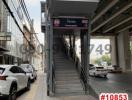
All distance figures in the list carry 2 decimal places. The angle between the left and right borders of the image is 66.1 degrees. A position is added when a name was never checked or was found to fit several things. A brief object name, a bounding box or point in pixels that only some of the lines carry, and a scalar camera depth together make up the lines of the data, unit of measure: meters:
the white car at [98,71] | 12.49
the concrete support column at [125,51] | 19.17
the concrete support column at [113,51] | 21.18
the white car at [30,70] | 8.83
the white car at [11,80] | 3.96
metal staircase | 5.39
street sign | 5.24
